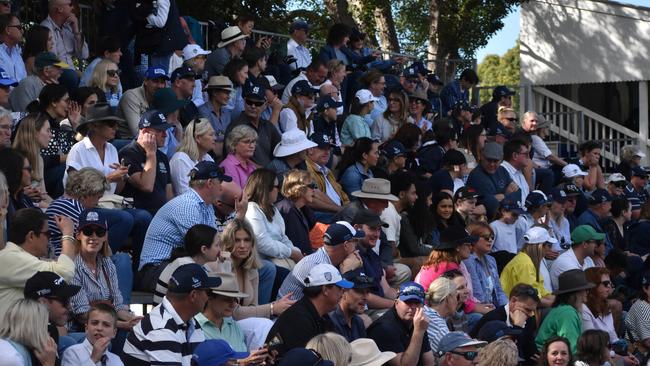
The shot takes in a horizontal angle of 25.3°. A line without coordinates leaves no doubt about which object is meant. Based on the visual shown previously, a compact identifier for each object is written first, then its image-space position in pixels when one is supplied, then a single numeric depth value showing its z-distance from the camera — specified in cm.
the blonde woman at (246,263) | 1078
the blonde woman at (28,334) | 816
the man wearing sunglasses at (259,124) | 1455
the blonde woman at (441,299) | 1173
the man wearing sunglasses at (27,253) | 893
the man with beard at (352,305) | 1037
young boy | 860
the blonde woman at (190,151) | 1264
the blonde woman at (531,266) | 1434
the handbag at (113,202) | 1125
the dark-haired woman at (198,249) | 1021
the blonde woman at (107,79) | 1395
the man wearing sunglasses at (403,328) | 1062
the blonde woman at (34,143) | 1127
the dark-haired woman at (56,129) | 1197
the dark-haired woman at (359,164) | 1524
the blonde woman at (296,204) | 1277
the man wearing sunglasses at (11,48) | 1376
